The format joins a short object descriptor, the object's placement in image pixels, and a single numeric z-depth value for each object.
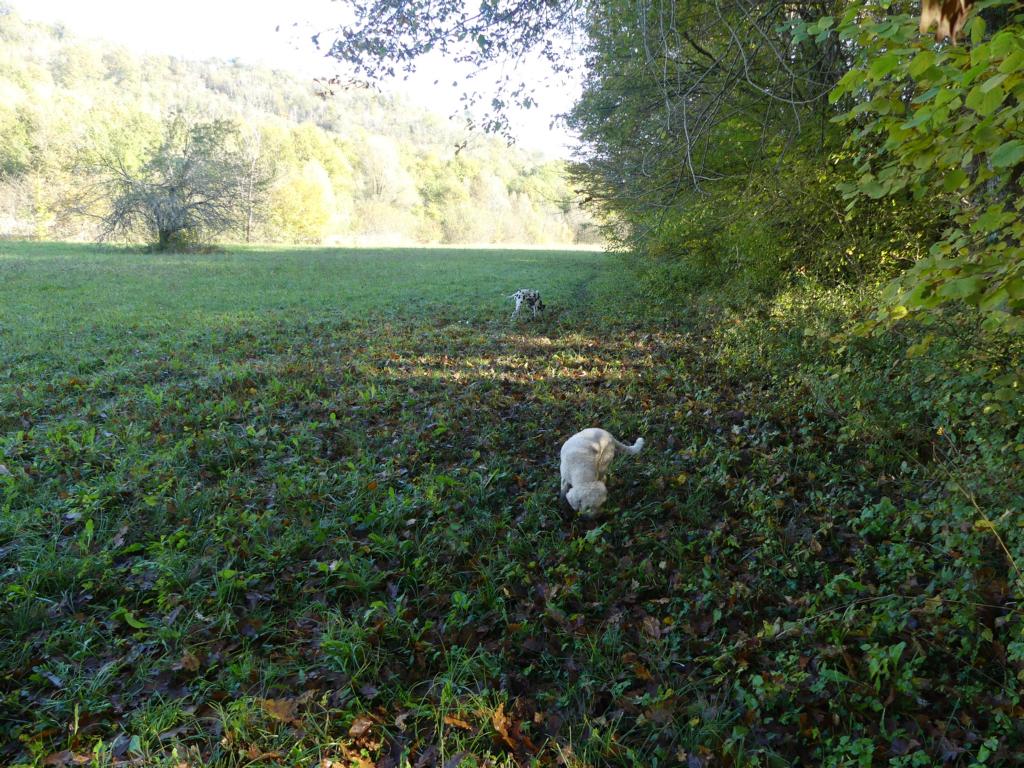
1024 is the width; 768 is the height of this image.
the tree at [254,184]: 30.09
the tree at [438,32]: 5.30
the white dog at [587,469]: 3.84
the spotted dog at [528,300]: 11.16
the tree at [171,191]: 24.78
